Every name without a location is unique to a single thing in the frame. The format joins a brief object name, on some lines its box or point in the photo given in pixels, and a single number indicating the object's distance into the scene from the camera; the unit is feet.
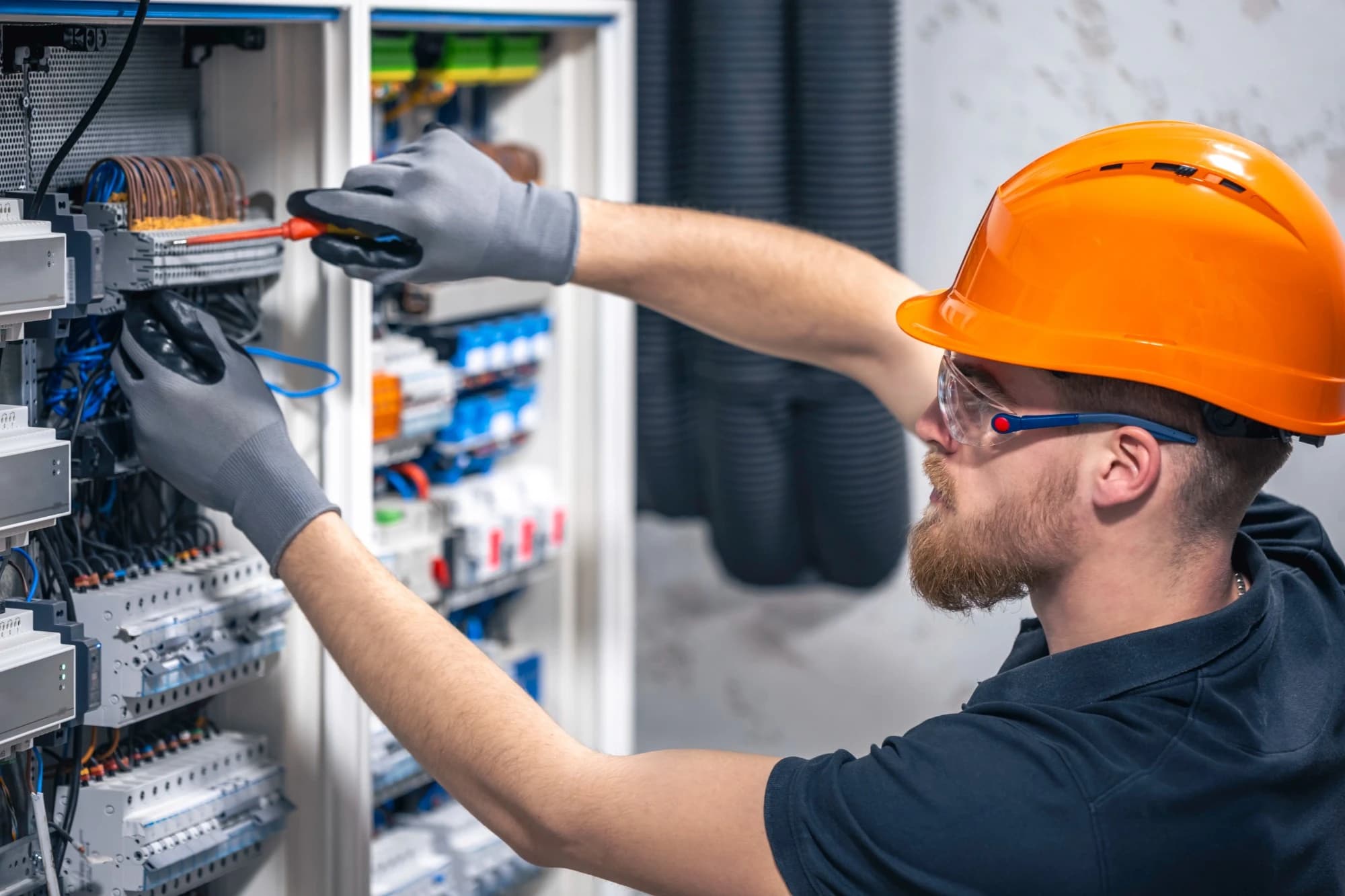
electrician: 5.61
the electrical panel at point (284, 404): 6.13
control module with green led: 5.92
